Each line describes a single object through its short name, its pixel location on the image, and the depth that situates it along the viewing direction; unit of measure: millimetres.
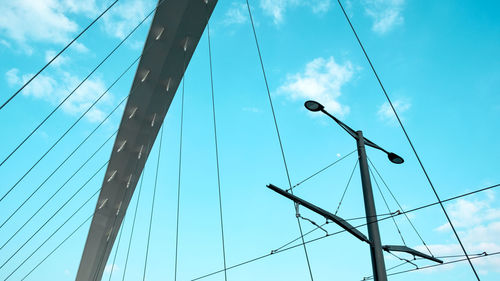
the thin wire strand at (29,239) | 10378
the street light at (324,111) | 6602
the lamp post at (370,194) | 4754
